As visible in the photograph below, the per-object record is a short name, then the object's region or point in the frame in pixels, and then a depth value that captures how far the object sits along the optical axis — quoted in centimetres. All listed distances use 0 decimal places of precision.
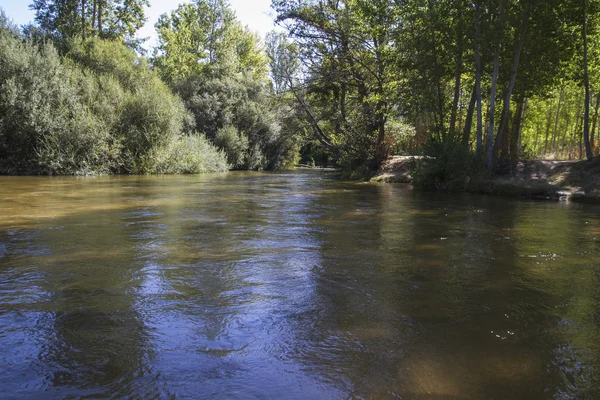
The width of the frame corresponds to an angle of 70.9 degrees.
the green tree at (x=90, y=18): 3719
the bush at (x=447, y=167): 1766
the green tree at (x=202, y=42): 5178
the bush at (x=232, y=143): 4142
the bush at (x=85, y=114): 2620
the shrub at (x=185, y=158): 3086
